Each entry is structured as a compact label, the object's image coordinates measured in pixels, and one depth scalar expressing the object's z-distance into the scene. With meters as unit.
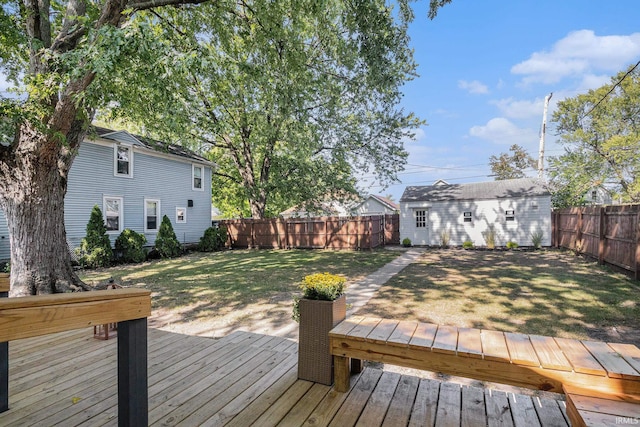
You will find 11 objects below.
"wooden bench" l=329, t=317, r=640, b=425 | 1.61
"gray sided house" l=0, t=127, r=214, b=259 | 11.62
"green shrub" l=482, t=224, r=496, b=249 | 15.17
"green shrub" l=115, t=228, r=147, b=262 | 11.99
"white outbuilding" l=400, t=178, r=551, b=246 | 15.07
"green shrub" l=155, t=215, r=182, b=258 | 13.30
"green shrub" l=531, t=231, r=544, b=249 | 14.26
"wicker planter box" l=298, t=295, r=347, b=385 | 2.54
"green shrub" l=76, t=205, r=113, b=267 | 10.65
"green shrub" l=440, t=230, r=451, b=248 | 16.39
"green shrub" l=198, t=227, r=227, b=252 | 15.77
